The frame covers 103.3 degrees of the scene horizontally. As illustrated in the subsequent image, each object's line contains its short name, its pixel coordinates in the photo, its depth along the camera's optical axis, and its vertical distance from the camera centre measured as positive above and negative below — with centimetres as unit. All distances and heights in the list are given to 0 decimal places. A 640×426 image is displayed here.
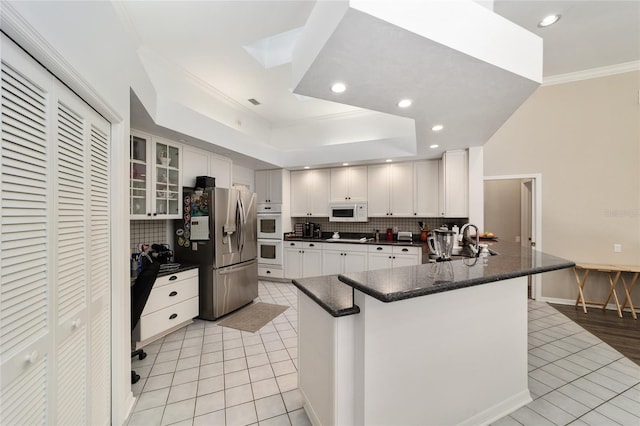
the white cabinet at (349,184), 484 +54
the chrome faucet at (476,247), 234 -34
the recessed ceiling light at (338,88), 177 +88
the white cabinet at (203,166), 334 +65
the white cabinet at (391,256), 414 -76
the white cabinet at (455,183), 380 +42
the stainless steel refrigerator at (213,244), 322 -42
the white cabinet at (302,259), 484 -93
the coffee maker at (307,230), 529 -39
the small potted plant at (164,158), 300 +64
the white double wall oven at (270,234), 504 -46
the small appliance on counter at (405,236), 454 -45
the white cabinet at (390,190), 453 +39
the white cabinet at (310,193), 511 +38
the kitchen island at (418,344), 132 -77
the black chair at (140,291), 207 -65
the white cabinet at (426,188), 434 +40
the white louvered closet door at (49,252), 84 -17
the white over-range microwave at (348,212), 479 -1
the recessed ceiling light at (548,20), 253 +195
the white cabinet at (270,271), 506 -121
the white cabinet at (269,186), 512 +52
